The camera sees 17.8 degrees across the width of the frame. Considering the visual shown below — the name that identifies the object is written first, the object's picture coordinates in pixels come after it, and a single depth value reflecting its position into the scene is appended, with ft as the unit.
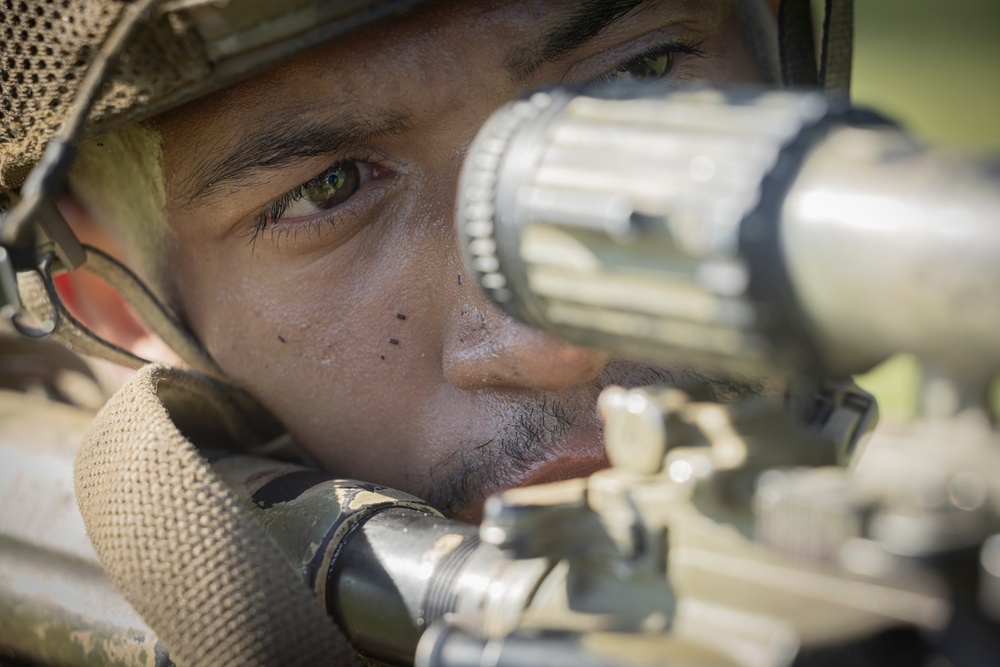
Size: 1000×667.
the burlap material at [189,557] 1.73
